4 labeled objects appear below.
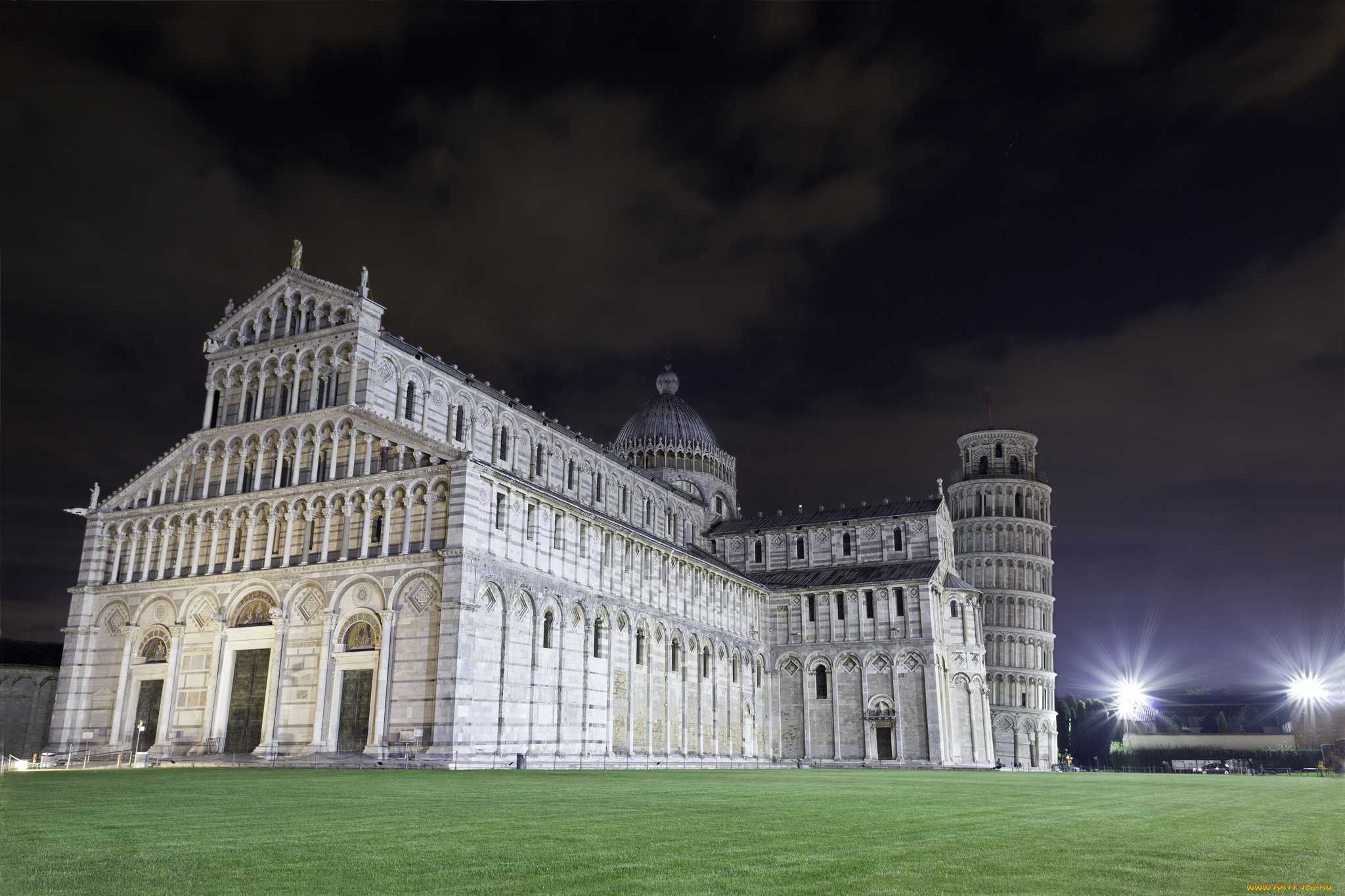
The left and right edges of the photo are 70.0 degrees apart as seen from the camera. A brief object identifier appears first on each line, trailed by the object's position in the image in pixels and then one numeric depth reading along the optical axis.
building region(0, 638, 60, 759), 57.66
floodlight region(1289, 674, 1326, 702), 87.09
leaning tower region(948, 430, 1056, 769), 92.88
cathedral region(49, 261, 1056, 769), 43.34
